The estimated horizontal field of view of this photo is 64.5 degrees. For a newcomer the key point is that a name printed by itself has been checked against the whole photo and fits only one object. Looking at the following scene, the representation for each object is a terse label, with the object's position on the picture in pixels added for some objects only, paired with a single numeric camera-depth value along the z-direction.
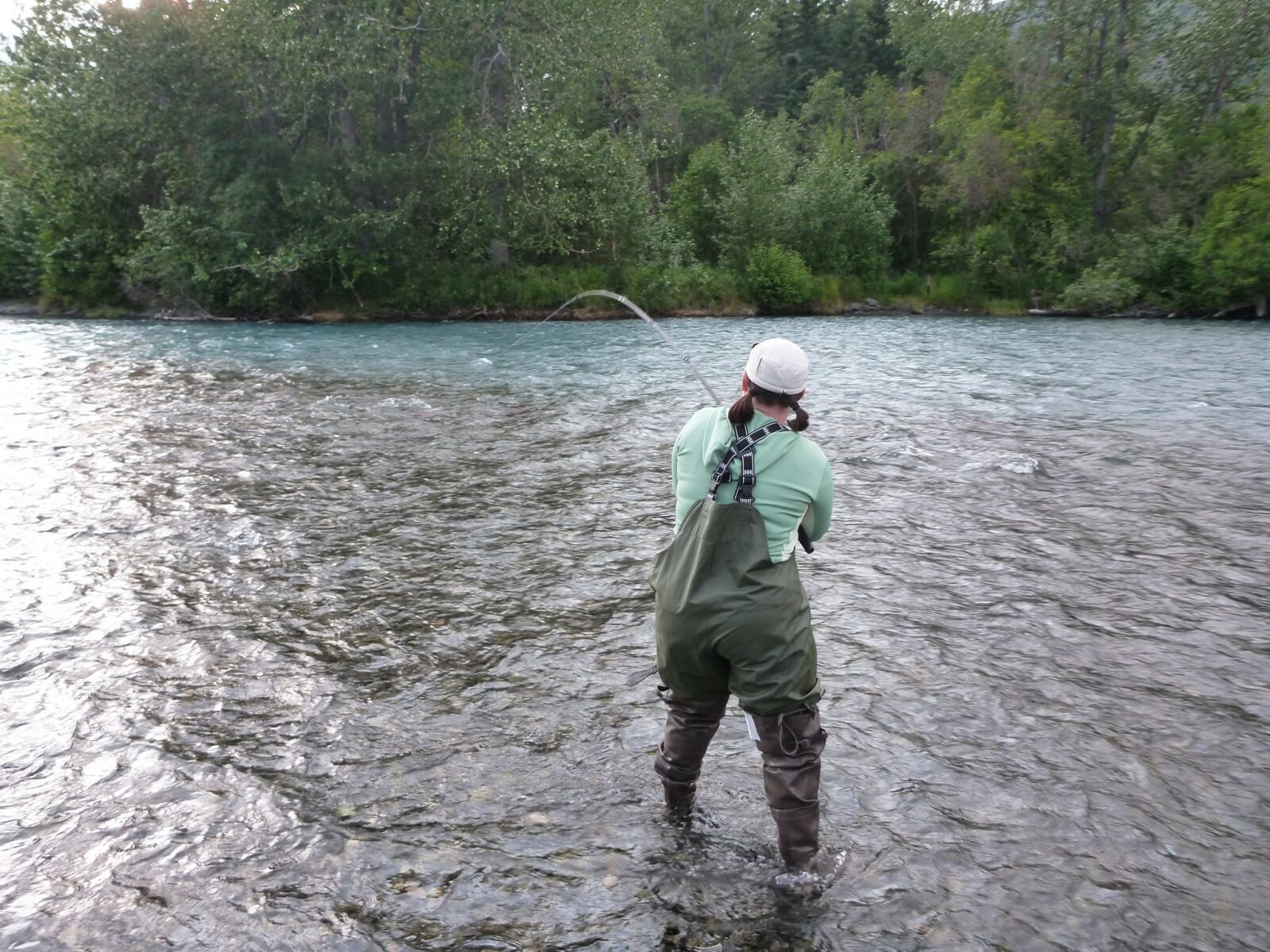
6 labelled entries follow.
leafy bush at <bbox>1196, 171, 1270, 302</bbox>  31.38
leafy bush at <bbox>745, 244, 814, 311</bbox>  37.84
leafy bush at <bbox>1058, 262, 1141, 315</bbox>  34.69
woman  3.83
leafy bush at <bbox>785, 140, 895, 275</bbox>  41.69
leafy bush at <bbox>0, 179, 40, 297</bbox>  37.78
